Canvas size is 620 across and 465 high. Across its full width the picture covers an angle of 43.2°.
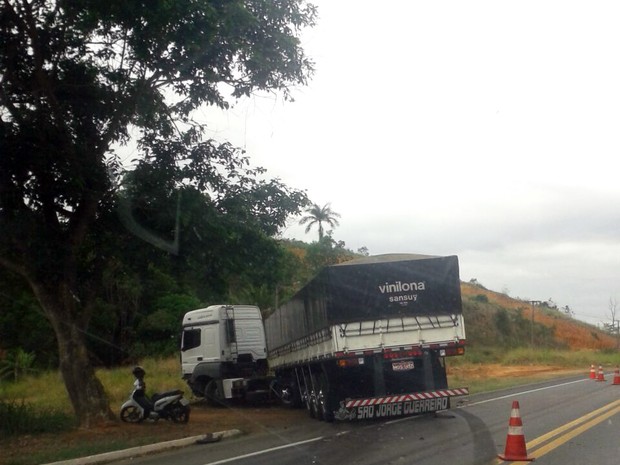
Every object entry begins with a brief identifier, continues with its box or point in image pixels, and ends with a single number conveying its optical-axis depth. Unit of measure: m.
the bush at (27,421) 14.99
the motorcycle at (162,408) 16.27
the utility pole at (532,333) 59.41
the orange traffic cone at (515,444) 10.06
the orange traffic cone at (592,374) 29.77
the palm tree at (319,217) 56.88
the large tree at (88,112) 14.10
